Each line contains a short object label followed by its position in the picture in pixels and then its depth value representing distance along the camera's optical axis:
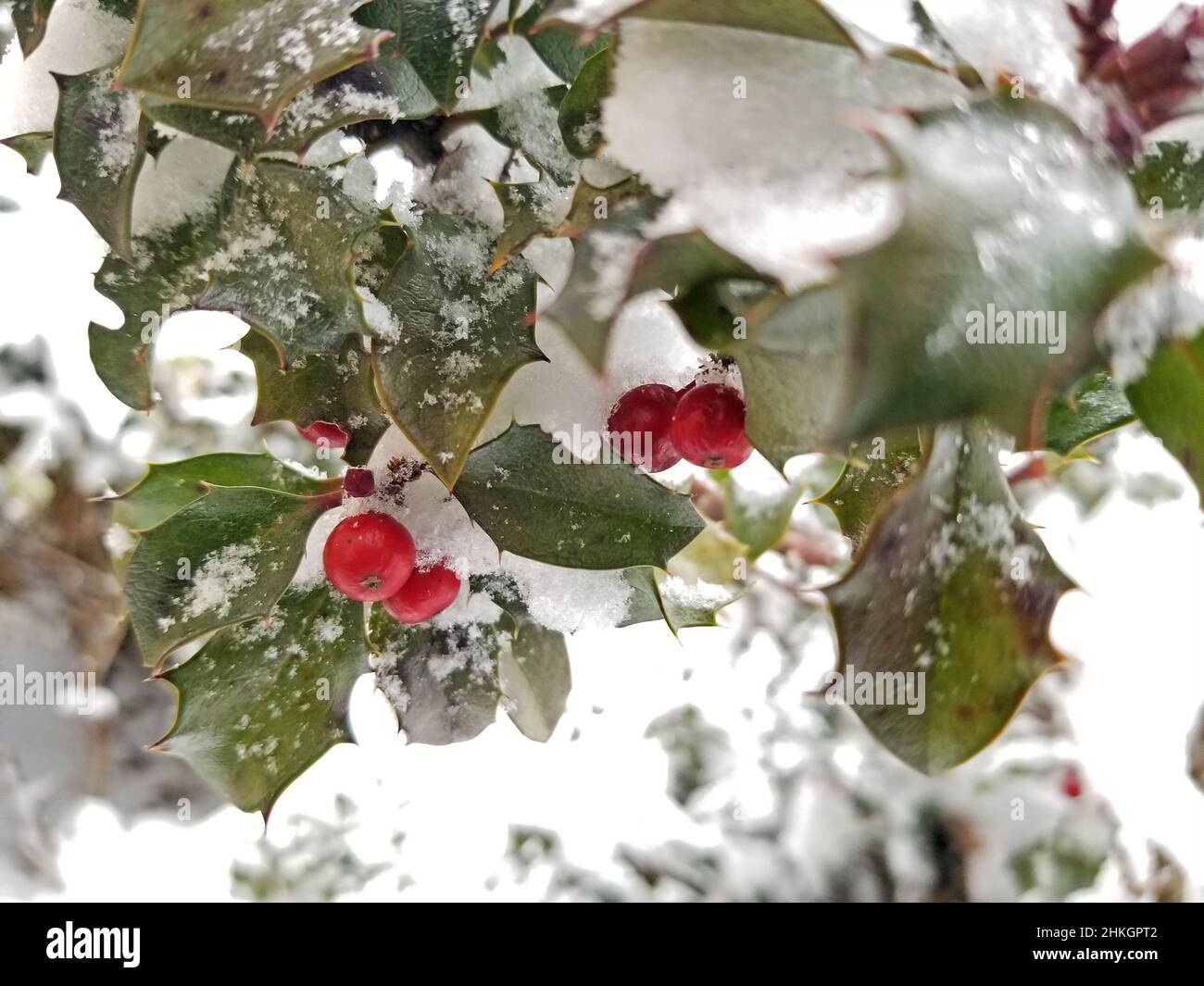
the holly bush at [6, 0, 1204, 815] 0.11
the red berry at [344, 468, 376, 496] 0.16
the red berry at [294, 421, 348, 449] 0.16
